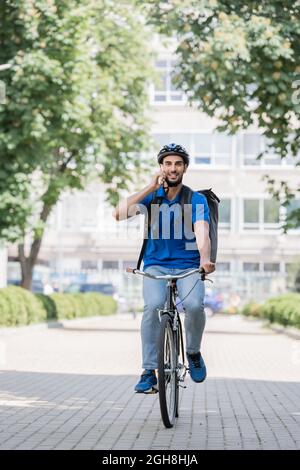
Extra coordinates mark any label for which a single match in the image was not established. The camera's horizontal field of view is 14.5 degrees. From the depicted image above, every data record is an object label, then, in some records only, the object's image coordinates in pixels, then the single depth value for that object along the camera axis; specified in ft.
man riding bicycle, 30.04
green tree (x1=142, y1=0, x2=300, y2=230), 67.41
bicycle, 29.22
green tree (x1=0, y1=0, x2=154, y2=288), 94.07
